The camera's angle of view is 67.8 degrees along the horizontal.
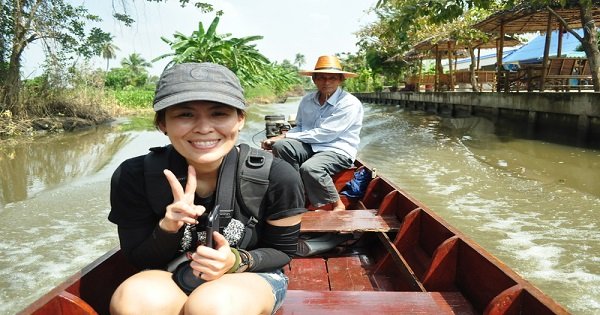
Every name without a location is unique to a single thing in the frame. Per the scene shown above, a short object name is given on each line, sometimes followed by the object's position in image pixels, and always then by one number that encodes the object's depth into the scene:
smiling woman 1.39
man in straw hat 3.95
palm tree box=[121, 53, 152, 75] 59.23
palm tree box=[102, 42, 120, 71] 51.39
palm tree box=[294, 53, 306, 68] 94.97
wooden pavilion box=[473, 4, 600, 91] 9.20
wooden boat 1.72
